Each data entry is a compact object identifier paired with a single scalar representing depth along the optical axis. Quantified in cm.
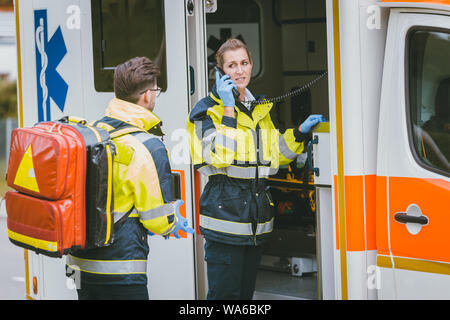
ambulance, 713
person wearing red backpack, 702
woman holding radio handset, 841
